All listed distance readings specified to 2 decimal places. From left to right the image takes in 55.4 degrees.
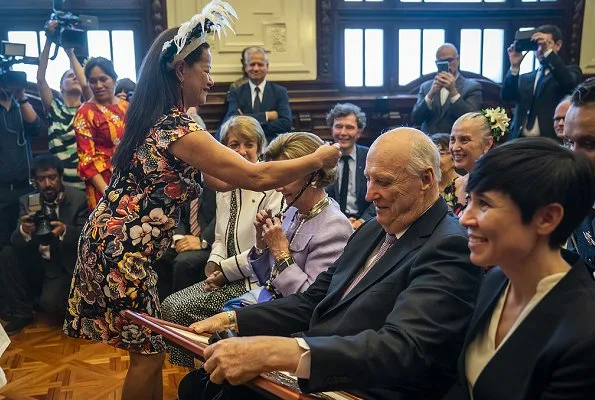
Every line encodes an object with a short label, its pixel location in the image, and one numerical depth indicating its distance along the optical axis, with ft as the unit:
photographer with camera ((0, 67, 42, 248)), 13.04
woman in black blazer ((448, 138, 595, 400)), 3.33
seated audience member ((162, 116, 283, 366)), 8.38
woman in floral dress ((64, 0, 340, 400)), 5.93
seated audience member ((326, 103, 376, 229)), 12.41
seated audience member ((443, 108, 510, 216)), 9.41
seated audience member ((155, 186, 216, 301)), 10.75
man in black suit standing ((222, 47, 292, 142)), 15.12
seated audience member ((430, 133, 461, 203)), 10.06
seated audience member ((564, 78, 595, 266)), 4.53
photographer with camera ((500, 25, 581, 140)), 13.41
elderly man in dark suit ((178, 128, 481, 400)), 3.80
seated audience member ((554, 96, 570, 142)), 9.28
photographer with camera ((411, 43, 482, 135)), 13.98
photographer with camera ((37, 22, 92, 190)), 13.16
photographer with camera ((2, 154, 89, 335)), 12.25
